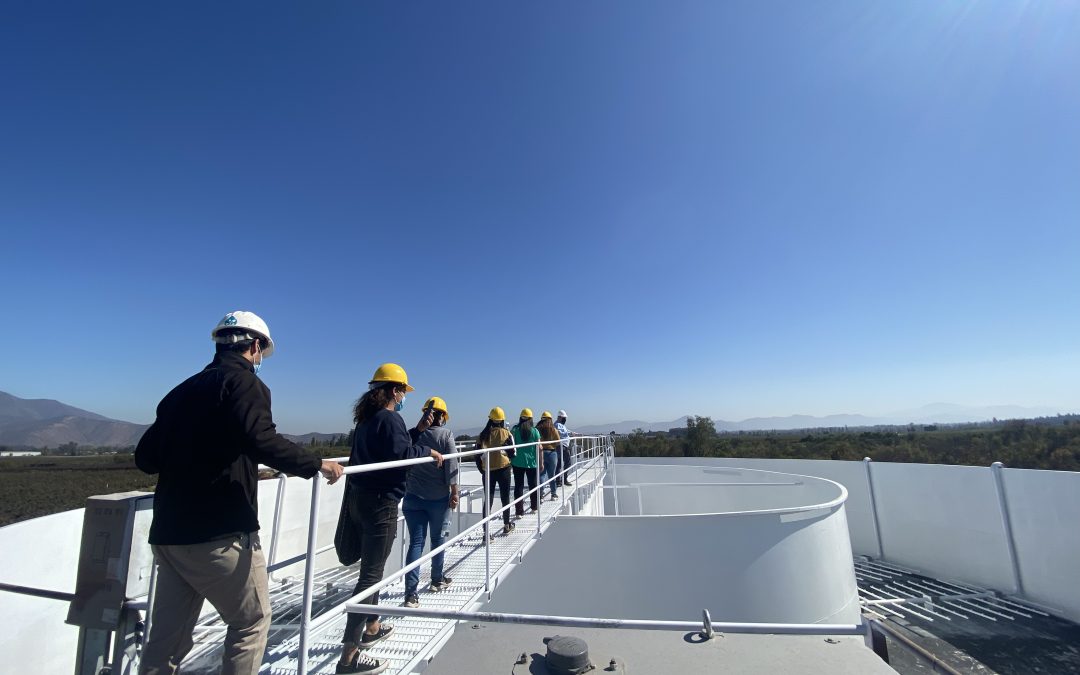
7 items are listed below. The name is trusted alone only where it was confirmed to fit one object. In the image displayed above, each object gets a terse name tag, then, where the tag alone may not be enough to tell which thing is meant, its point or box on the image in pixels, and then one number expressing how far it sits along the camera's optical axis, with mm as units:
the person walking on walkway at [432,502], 3752
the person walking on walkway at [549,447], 8135
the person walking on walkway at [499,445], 5488
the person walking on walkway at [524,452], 6500
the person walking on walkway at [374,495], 2391
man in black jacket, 1829
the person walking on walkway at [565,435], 9370
